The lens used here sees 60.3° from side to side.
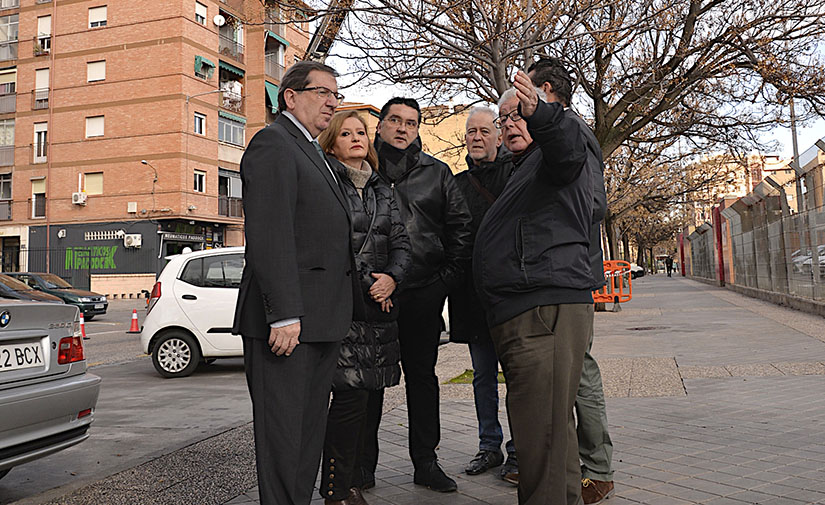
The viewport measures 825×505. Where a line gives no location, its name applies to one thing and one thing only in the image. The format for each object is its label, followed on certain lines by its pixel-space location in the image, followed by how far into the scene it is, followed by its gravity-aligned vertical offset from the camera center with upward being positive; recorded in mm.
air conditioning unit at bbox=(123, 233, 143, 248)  36312 +3152
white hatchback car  9398 -207
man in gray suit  2730 -24
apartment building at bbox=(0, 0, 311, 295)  36219 +8901
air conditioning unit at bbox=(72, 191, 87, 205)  37281 +5597
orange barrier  18906 +49
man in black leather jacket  4172 +281
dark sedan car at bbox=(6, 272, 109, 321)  21625 +364
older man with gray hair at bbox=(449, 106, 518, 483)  4434 -105
